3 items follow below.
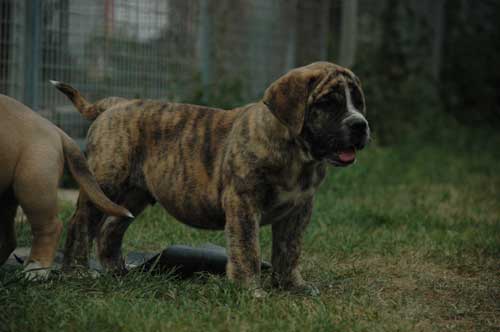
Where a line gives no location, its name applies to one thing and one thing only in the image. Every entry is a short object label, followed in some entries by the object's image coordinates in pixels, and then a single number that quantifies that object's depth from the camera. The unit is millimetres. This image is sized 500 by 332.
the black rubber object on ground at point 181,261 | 8687
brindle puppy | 7969
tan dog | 7570
